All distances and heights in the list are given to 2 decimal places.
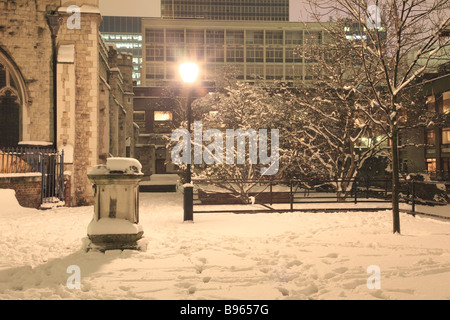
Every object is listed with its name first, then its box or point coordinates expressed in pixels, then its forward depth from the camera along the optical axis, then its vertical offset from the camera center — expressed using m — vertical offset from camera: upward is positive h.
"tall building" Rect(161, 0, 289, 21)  93.81 +39.89
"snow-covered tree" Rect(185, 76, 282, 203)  16.81 +1.41
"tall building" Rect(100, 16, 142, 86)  147.62 +53.80
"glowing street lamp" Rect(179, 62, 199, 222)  9.82 +1.96
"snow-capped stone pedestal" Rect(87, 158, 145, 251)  6.45 -0.70
